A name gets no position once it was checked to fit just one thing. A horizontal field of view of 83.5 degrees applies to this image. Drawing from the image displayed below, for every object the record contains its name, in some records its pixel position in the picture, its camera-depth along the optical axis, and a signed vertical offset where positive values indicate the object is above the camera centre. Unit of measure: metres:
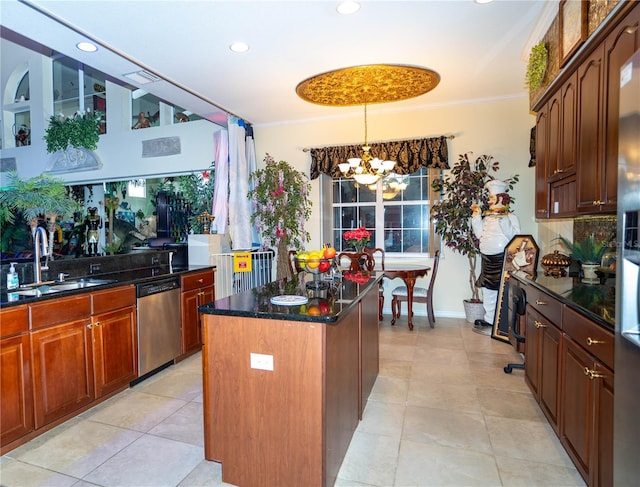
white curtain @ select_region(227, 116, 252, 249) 5.11 +0.51
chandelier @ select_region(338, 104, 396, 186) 4.14 +0.74
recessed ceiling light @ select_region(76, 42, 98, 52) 3.12 +1.64
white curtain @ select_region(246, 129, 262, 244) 5.45 +1.07
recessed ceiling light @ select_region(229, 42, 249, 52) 3.16 +1.65
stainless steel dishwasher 2.98 -0.80
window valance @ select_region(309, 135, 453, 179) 4.77 +1.05
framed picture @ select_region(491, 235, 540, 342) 3.81 -0.40
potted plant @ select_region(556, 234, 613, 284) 2.47 -0.20
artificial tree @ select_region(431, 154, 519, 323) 4.50 +0.32
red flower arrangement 4.61 -0.10
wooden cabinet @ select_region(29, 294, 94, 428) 2.19 -0.81
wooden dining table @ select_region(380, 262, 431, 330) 4.32 -0.55
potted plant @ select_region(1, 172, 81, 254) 2.69 +0.25
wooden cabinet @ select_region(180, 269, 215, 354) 3.47 -0.72
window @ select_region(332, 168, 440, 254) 5.23 +0.29
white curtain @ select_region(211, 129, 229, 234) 5.11 +0.71
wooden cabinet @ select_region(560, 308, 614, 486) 1.45 -0.77
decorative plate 1.77 -0.36
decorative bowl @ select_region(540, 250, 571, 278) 2.82 -0.29
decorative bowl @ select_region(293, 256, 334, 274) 2.27 -0.22
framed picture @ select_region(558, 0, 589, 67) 2.17 +1.32
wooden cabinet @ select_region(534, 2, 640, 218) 1.86 +0.67
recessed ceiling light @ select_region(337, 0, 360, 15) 2.59 +1.64
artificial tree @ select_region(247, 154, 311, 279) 5.04 +0.33
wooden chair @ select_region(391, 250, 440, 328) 4.39 -0.86
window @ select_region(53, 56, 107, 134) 6.64 +2.72
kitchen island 1.58 -0.74
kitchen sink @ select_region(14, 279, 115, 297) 2.35 -0.39
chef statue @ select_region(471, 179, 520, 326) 4.09 -0.04
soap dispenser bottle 2.44 -0.32
